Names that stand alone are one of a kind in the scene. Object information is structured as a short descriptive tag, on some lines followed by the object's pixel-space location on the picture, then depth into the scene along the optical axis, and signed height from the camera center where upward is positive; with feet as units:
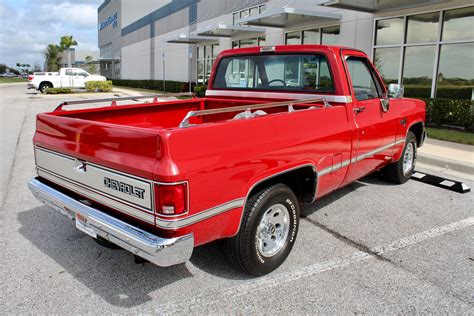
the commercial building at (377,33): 37.40 +6.42
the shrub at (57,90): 93.15 -2.77
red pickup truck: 8.57 -1.90
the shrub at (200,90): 69.62 -1.49
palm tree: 318.65 +27.97
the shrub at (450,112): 34.42 -2.23
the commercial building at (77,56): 316.85 +18.04
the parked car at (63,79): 99.81 -0.25
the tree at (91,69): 185.86 +4.53
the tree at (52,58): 264.68 +13.11
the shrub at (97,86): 99.66 -1.72
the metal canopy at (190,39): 76.89 +8.42
